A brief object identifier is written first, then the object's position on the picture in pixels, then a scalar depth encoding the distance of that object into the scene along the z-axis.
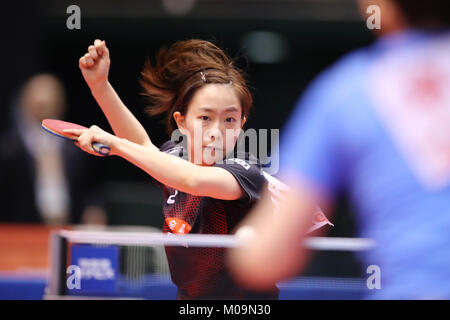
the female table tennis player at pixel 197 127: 7.29
